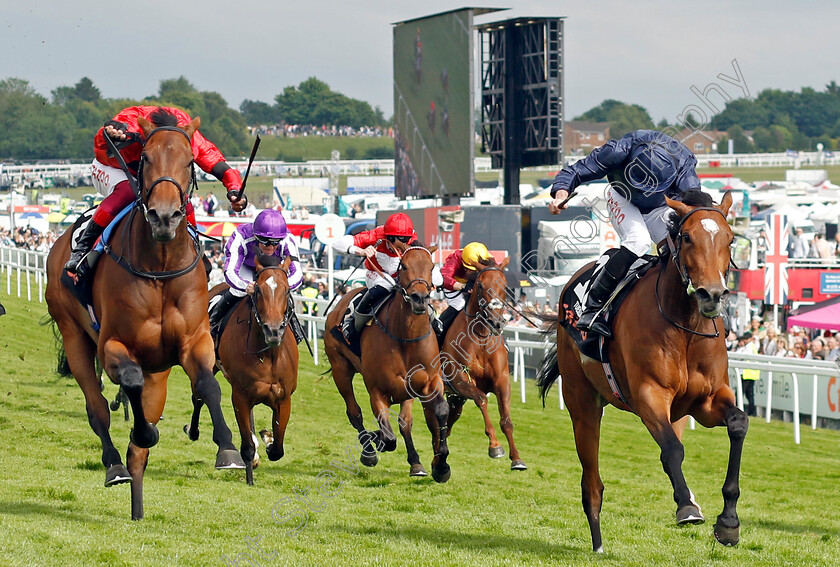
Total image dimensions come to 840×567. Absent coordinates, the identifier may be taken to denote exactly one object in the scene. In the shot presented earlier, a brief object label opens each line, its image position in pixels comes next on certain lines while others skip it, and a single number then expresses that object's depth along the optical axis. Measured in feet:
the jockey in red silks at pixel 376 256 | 65.98
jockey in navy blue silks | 43.21
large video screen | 187.83
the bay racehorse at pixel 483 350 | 70.08
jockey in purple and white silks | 59.06
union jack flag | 122.42
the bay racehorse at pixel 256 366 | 58.13
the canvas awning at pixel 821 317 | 97.96
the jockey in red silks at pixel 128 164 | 43.91
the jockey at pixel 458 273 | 72.95
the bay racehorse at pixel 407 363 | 60.59
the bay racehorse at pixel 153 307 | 40.57
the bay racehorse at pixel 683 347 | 36.68
